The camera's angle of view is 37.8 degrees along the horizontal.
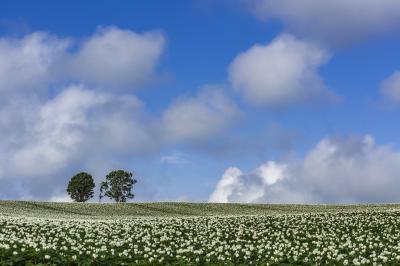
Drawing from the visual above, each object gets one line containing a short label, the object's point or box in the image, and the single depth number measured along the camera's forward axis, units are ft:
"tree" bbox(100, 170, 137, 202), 365.40
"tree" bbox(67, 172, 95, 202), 354.95
